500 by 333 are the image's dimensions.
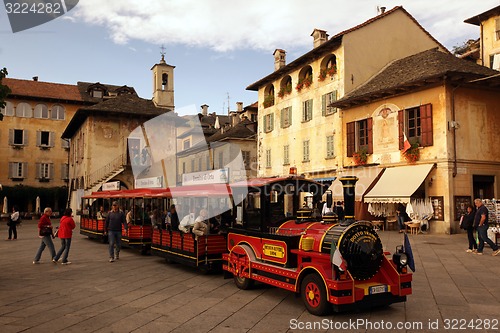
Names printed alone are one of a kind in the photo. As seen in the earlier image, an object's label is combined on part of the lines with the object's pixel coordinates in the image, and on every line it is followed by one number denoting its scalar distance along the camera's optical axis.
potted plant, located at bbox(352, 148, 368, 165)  24.53
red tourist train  7.30
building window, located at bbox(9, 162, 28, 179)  47.22
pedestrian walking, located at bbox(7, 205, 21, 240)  21.67
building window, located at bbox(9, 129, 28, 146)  47.53
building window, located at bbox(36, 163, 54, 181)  48.66
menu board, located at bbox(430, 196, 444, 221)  20.55
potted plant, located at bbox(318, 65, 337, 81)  27.12
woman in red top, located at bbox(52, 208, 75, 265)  13.39
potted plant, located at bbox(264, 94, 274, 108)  34.12
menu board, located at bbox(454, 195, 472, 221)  20.39
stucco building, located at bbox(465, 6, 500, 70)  27.97
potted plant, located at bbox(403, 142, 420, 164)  21.64
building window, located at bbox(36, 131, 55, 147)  48.78
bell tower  44.68
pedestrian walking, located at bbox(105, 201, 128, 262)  13.92
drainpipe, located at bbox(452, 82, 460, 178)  20.52
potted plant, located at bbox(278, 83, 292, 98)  31.75
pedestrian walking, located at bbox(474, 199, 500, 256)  13.68
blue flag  7.83
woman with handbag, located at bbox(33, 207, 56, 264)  13.43
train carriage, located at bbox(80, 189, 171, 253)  15.94
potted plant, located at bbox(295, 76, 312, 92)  29.41
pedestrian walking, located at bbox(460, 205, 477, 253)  14.35
